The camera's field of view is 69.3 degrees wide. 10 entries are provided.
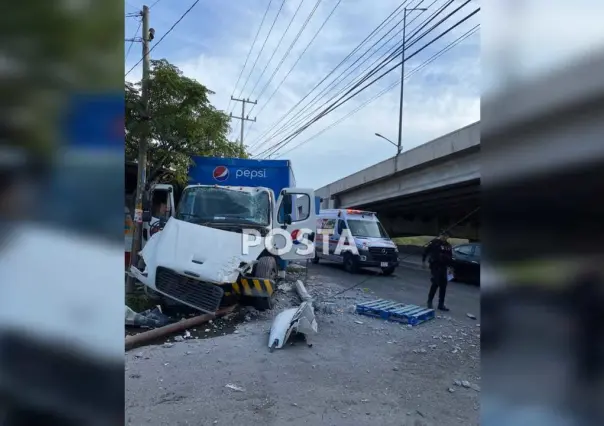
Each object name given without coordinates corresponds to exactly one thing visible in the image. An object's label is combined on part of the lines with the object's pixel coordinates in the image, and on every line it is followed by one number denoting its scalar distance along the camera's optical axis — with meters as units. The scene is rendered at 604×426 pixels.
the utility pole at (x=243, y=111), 42.84
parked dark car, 13.16
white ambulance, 14.83
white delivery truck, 7.07
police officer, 8.75
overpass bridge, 16.84
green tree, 10.16
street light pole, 22.82
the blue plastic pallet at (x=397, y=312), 7.64
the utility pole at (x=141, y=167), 9.73
